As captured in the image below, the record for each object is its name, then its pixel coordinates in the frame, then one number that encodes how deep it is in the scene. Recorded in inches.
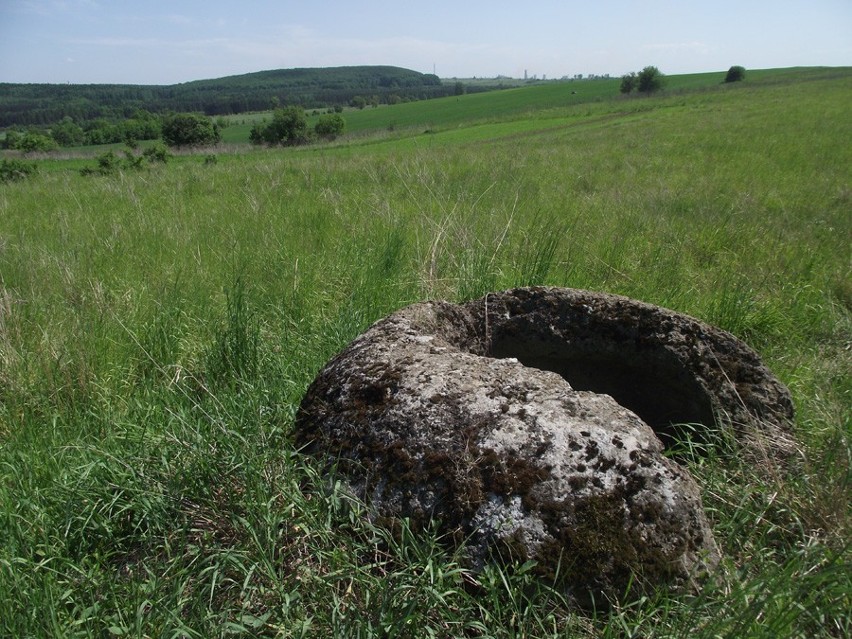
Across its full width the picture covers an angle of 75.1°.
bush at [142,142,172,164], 927.2
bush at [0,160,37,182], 553.9
